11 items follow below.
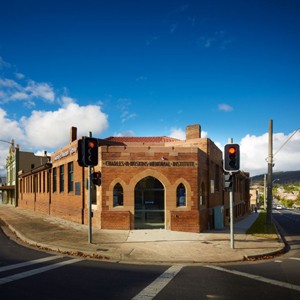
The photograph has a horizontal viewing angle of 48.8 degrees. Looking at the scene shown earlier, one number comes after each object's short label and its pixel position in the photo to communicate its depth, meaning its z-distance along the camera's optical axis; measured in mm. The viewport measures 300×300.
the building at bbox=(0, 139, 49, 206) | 52938
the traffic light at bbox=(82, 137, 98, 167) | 12859
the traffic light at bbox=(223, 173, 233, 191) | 12594
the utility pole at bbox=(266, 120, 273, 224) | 23578
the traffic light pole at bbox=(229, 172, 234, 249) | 12398
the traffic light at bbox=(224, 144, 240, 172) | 12398
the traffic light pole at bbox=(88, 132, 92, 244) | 12852
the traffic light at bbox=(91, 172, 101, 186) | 13105
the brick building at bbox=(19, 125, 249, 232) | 17172
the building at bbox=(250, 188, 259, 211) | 96250
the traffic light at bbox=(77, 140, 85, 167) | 12901
